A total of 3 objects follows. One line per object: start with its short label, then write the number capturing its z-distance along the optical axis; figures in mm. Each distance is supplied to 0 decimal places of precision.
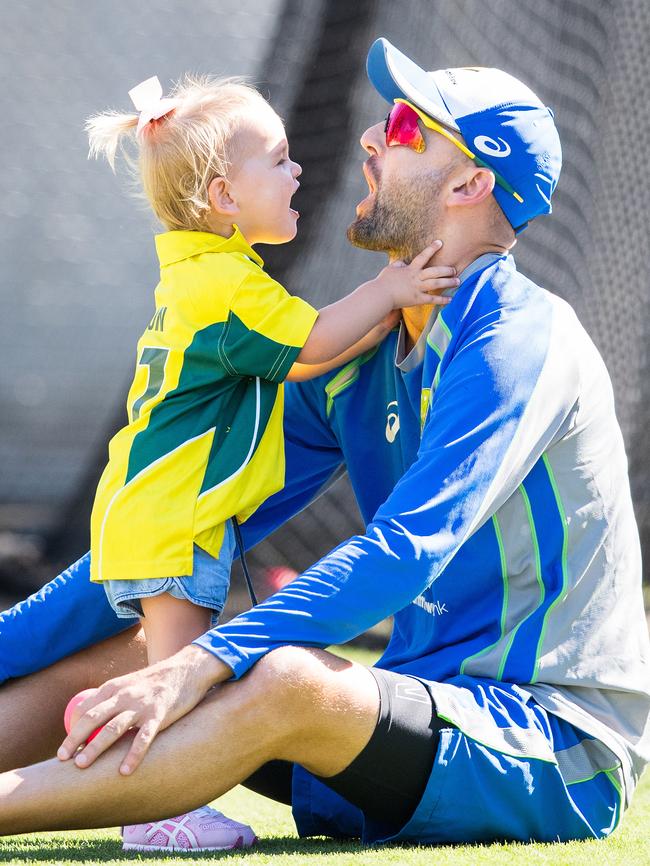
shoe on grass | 9772
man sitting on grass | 9653
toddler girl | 9944
